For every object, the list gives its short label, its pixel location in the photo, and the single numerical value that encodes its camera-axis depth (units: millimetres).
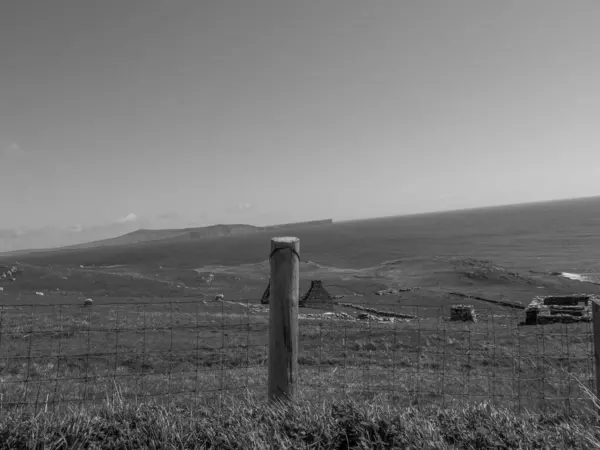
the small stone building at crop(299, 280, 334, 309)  34641
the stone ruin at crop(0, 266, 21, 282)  42359
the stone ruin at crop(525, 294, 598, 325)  21828
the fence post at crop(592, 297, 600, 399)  4371
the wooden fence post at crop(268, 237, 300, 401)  4562
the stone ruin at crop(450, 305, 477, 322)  23386
